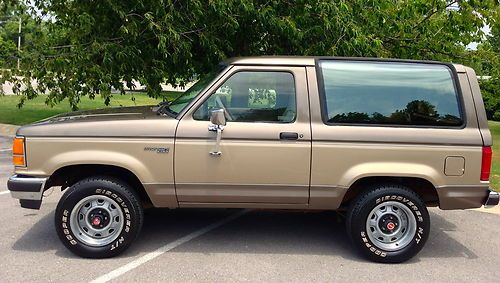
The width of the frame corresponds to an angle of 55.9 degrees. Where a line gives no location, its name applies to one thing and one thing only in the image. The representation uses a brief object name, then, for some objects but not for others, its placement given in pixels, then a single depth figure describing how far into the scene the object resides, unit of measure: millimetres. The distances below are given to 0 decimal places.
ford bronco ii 4230
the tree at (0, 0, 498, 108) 7840
